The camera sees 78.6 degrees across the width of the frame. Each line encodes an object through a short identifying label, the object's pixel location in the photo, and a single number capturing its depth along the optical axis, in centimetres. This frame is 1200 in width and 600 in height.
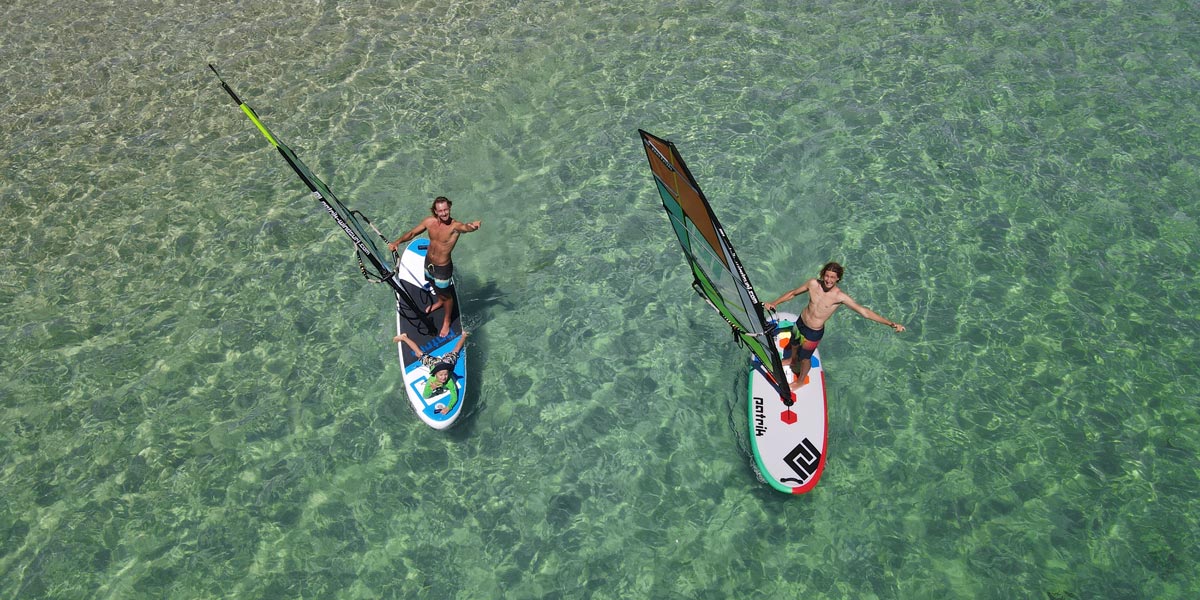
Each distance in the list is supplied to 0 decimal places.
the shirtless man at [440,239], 1109
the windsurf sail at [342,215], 892
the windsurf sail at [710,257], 839
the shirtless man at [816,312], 981
